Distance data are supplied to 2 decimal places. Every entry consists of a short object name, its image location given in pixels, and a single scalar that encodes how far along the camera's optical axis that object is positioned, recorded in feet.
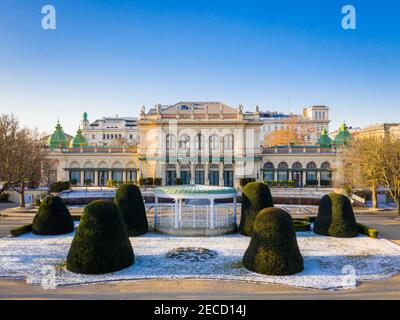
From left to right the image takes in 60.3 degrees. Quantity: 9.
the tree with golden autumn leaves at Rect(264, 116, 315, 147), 338.54
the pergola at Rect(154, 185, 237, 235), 82.38
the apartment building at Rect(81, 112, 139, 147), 447.83
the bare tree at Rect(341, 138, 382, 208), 121.19
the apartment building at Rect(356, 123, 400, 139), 361.84
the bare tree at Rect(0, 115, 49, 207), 115.03
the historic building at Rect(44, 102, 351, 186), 207.10
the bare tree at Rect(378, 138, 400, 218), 114.62
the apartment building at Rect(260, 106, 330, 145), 423.64
